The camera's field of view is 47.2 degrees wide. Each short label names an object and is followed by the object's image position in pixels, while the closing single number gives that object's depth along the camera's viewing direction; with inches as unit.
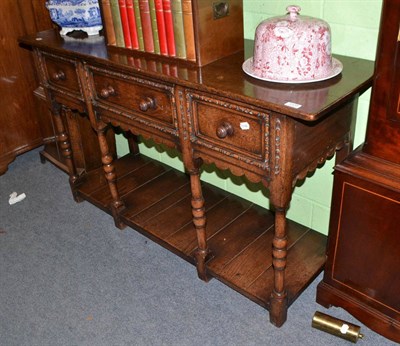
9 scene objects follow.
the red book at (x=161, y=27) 67.4
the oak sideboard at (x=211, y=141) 57.1
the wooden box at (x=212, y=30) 63.6
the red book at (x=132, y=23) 71.9
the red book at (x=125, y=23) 72.9
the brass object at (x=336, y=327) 68.3
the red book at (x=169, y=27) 66.4
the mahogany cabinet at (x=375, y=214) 54.5
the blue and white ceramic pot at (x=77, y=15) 84.6
